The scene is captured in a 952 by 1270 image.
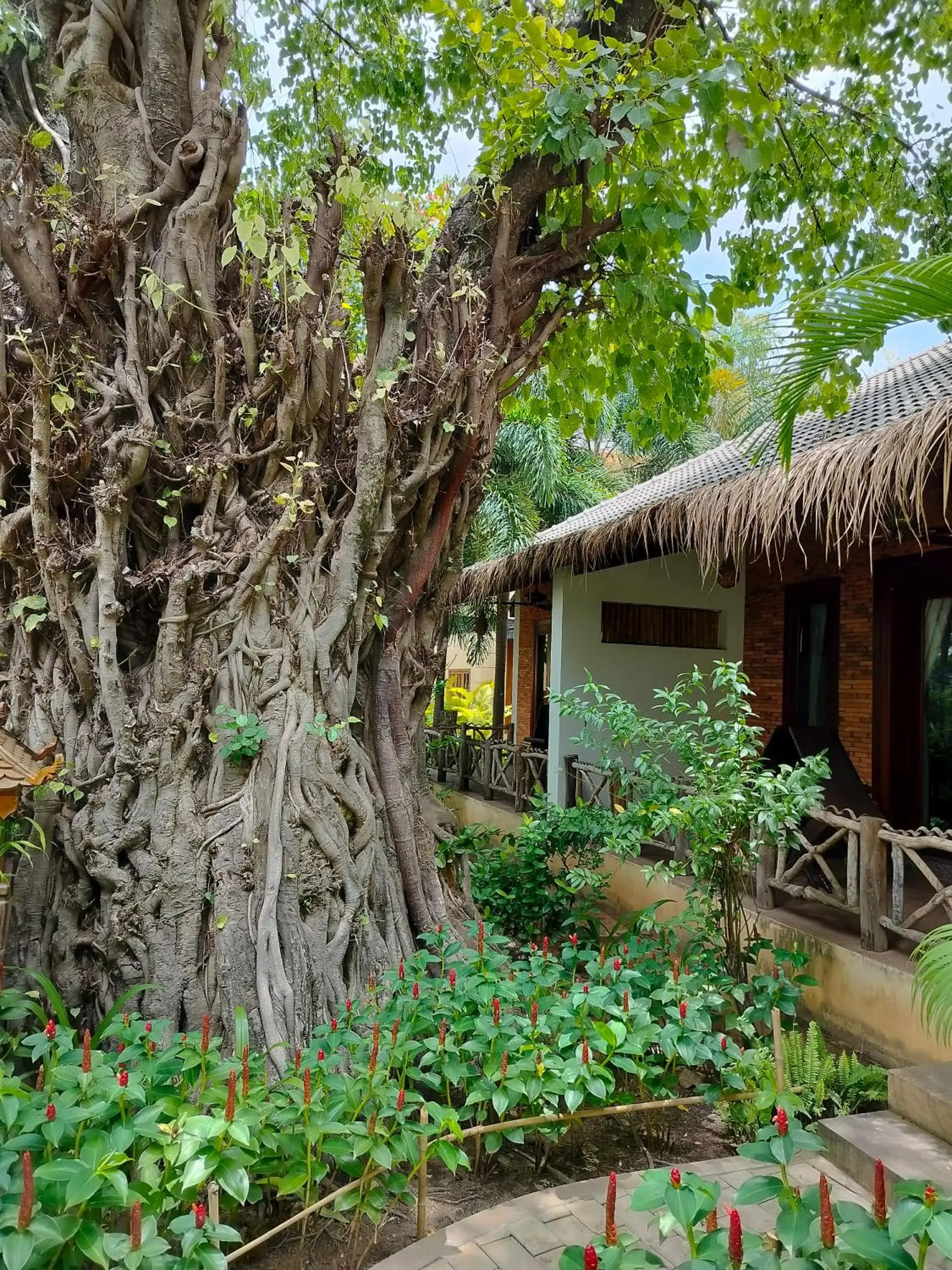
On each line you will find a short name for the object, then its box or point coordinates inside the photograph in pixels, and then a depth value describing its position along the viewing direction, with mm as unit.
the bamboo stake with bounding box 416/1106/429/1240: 2426
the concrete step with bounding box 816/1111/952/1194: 2615
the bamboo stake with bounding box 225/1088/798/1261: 2086
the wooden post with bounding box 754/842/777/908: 4934
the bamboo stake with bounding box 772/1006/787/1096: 2889
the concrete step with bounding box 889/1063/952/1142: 2828
